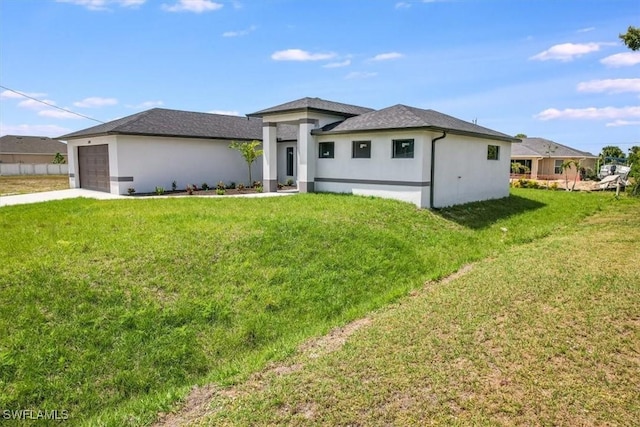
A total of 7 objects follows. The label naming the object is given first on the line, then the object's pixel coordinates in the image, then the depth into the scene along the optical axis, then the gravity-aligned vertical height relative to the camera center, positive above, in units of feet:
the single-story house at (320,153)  51.01 +3.00
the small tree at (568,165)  92.58 +1.76
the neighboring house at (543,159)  124.06 +4.25
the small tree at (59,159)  159.43 +5.46
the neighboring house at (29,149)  152.97 +9.23
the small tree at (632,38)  44.88 +14.62
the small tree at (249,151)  68.44 +3.78
